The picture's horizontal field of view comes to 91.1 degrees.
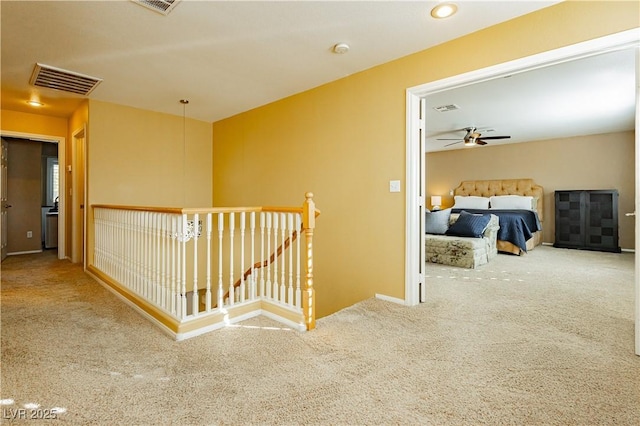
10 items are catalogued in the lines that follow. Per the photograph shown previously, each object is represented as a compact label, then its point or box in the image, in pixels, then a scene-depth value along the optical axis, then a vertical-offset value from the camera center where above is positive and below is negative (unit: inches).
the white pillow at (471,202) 287.4 +7.0
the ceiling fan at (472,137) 235.5 +55.5
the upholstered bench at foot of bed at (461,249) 181.2 -24.0
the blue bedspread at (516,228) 218.5 -13.0
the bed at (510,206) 222.5 +3.4
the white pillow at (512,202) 266.5 +6.5
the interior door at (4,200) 190.9 +5.9
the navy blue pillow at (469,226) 193.8 -10.2
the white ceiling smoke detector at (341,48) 106.5 +55.8
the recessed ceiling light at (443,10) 84.8 +55.2
